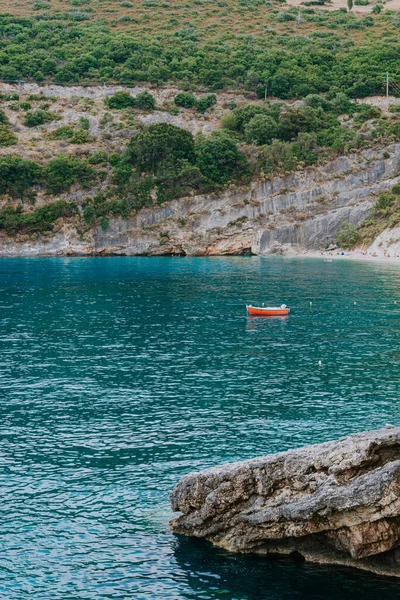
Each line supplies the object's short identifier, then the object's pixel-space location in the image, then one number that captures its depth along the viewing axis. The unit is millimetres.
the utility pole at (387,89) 163875
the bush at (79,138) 155750
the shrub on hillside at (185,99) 167500
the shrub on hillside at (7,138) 152375
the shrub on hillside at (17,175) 144250
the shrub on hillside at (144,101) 166000
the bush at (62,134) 156875
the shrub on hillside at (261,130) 154000
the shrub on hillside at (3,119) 158788
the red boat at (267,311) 66812
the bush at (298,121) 154125
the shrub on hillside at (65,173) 146500
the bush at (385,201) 139875
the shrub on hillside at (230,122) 159625
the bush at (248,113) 159125
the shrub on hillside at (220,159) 148875
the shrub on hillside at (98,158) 151125
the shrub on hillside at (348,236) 141000
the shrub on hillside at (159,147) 148750
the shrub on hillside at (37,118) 158875
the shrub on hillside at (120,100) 167625
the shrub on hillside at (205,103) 166875
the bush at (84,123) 158750
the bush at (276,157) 148562
